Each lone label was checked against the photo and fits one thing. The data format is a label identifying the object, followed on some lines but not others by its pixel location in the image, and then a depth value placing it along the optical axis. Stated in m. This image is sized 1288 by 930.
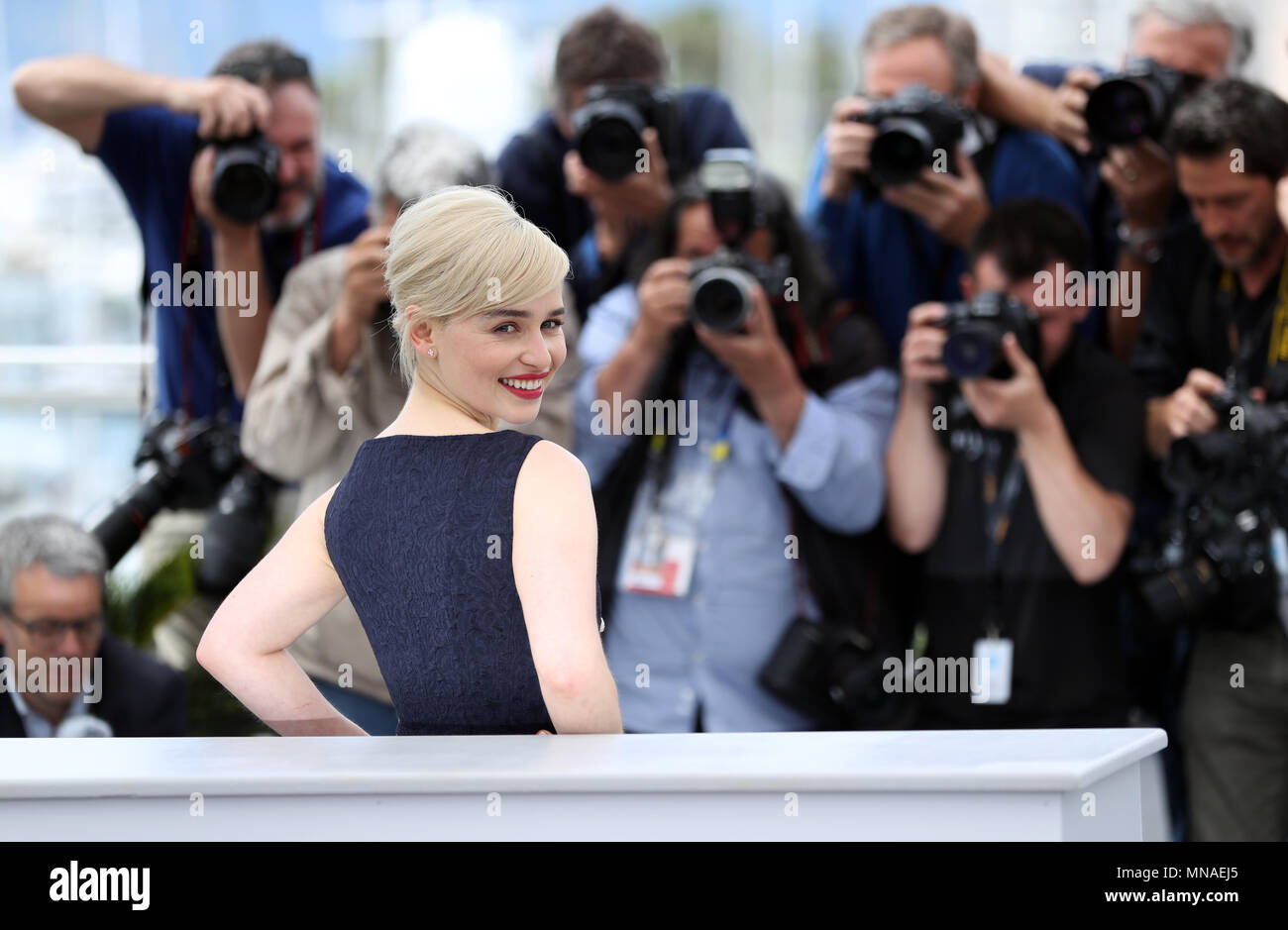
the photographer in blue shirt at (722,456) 5.54
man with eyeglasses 5.76
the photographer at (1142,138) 5.83
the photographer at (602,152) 6.05
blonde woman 2.83
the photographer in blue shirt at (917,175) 5.92
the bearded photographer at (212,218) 5.84
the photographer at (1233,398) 5.36
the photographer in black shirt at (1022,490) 5.52
